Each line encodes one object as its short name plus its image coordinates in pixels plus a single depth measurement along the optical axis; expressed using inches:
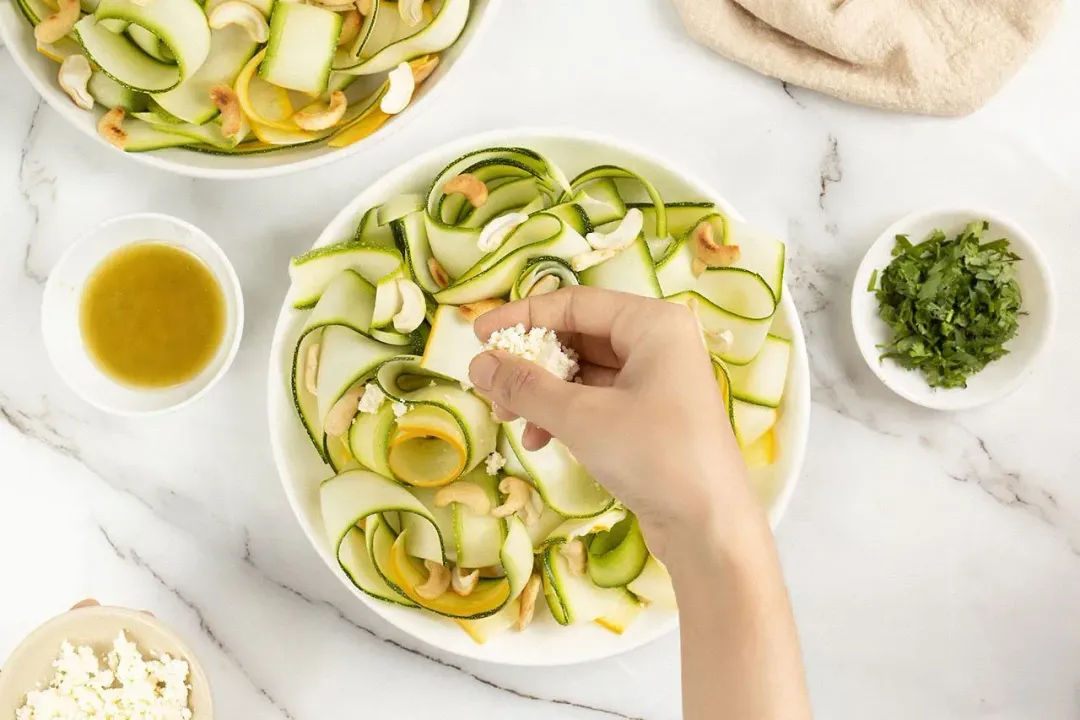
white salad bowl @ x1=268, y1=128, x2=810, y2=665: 45.2
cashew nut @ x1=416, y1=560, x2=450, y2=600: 44.2
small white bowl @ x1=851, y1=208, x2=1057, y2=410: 50.6
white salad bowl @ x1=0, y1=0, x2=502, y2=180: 43.3
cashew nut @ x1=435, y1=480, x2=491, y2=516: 43.1
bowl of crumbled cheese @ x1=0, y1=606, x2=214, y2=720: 45.4
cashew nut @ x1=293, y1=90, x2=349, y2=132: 43.8
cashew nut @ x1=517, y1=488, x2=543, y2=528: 44.2
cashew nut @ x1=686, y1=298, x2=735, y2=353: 43.5
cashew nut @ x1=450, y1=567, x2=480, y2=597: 44.5
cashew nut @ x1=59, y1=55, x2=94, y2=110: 43.0
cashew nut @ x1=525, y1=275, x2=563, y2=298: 42.1
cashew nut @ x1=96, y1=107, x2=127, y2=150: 43.6
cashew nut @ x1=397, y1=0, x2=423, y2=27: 44.0
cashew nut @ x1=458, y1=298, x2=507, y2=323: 42.1
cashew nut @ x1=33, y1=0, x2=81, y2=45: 41.5
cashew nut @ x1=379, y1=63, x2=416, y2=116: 43.6
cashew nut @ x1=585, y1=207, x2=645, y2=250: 42.5
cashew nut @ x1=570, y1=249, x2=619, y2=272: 42.1
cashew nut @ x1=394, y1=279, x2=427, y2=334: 42.6
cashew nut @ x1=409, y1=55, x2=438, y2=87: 44.8
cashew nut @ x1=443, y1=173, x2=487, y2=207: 43.9
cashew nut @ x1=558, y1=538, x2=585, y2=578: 44.6
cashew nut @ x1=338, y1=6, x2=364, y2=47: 44.4
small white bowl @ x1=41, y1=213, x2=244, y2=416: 47.6
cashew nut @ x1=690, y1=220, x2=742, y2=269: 43.9
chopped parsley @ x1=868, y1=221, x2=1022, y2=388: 50.5
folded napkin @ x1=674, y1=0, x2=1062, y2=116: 51.3
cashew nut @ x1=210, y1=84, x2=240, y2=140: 42.8
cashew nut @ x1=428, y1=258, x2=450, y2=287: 44.8
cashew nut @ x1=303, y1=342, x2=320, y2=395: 44.8
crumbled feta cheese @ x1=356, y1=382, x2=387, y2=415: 43.3
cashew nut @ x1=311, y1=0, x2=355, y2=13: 43.3
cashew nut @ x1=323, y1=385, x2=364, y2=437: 43.6
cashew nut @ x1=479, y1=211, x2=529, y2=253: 42.7
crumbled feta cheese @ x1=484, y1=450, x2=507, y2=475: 44.1
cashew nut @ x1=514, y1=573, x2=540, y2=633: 45.1
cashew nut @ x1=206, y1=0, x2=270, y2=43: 41.5
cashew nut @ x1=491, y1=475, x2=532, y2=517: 43.4
